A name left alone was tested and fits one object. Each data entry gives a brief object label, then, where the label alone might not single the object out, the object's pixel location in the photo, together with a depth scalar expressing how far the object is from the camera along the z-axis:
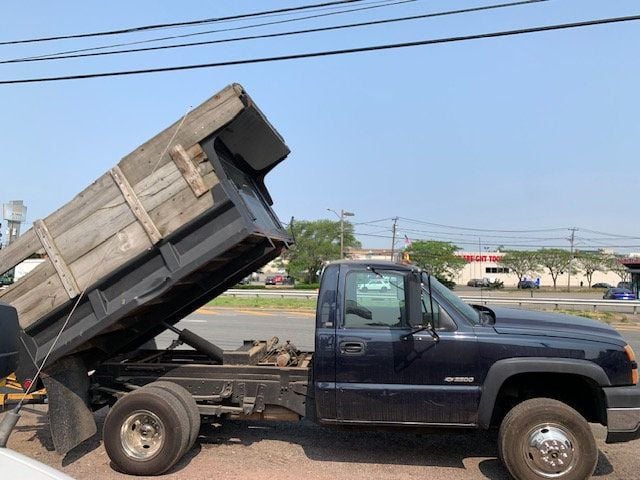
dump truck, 4.39
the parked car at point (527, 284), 79.25
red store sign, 97.06
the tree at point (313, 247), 74.69
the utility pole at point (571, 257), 83.91
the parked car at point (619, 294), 41.47
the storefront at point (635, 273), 37.00
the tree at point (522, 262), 88.81
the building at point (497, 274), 91.62
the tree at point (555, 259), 87.44
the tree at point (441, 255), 76.56
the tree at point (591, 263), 88.81
